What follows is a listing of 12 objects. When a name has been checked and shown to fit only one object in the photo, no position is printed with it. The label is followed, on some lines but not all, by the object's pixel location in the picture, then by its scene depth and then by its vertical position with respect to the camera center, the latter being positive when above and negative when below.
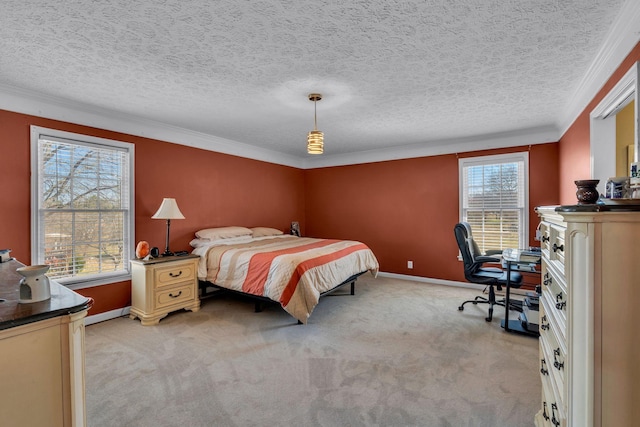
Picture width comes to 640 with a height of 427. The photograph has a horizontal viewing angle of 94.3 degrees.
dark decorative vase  1.15 +0.09
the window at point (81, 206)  3.08 +0.08
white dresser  0.98 -0.35
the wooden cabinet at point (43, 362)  1.08 -0.58
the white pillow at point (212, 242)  4.29 -0.42
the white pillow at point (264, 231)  5.11 -0.32
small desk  3.04 -0.55
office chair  3.37 -0.71
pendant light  2.99 +0.75
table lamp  3.66 +0.03
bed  3.20 -0.64
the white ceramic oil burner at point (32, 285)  1.25 -0.31
